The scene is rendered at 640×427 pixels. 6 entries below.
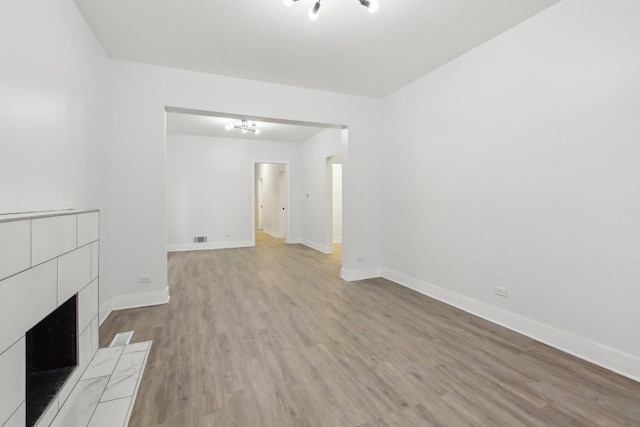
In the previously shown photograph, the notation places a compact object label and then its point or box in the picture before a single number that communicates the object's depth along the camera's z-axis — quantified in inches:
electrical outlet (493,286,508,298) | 106.5
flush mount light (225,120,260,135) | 225.9
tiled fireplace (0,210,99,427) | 45.3
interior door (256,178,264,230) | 433.9
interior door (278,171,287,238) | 324.0
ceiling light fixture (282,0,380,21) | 78.9
